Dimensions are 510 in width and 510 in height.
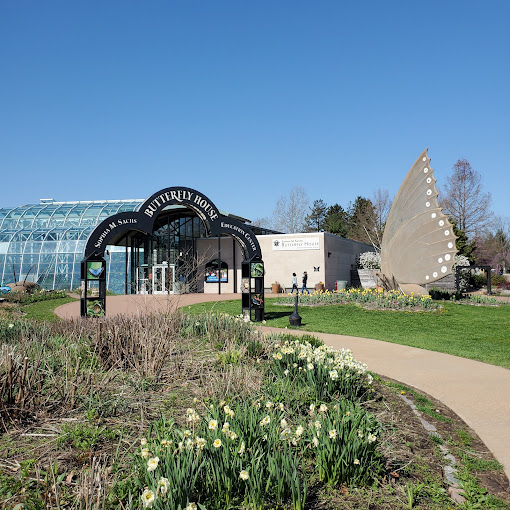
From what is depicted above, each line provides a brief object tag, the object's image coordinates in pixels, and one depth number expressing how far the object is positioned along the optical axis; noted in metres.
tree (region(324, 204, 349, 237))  63.53
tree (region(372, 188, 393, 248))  55.44
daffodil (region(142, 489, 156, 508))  2.67
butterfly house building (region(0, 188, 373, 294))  34.25
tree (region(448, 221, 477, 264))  38.69
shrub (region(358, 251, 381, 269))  39.17
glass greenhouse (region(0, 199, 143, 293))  36.62
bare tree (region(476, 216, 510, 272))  52.19
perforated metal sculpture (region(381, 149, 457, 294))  21.14
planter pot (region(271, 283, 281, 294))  33.03
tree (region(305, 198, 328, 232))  69.56
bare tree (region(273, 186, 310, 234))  61.11
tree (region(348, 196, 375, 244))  57.76
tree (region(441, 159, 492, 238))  46.50
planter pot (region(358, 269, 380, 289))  37.91
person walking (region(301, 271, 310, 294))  30.08
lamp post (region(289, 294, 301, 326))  14.48
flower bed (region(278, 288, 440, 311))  19.31
